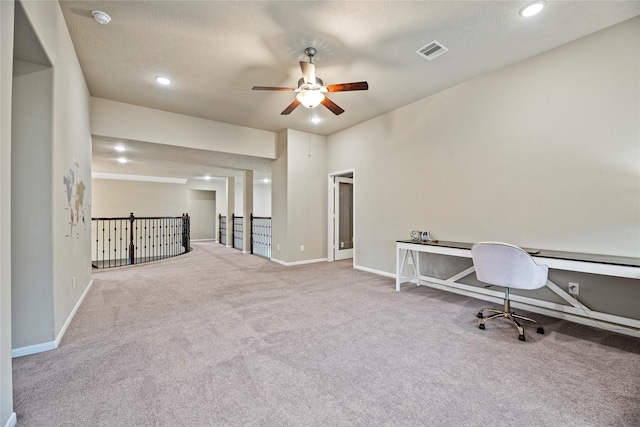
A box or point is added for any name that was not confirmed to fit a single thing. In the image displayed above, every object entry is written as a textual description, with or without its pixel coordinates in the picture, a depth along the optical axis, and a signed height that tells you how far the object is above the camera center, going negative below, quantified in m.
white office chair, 2.57 -0.55
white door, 6.67 -0.13
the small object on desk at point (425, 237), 4.17 -0.37
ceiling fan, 3.01 +1.42
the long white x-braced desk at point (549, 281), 2.41 -0.89
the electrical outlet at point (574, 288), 2.98 -0.83
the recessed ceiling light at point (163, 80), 3.82 +1.90
